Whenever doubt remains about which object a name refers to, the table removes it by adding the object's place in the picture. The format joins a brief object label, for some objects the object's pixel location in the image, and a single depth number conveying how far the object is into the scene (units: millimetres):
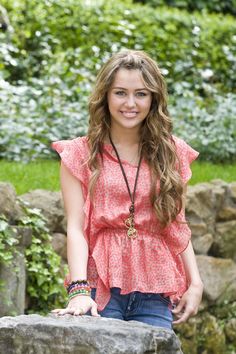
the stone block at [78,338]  3492
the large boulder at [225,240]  8826
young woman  4312
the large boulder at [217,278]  8492
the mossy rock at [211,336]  8364
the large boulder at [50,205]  7503
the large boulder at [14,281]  6720
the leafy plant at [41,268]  7068
